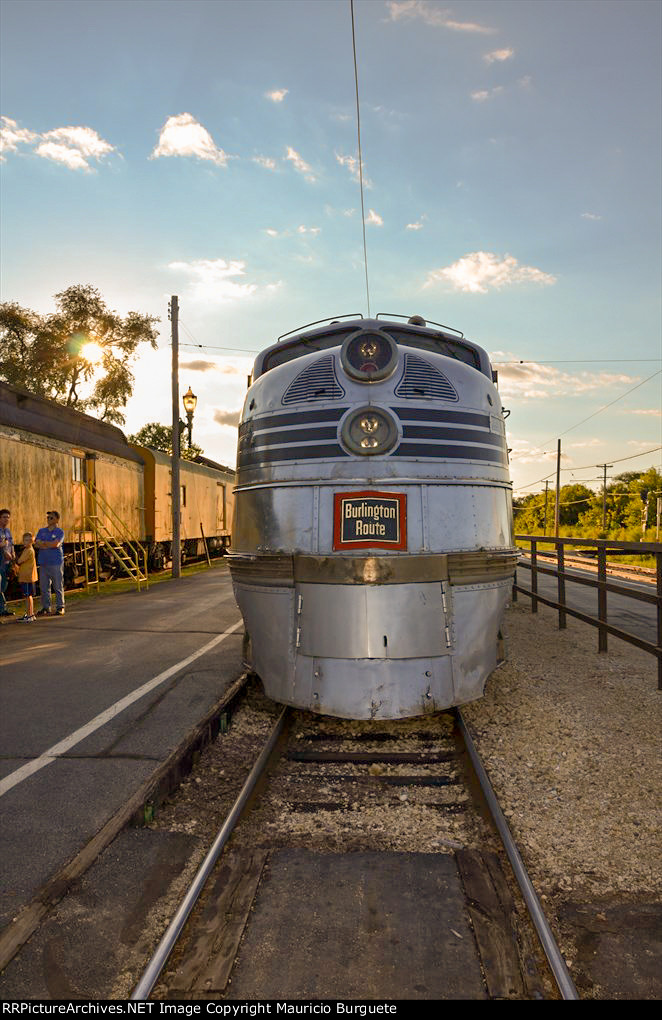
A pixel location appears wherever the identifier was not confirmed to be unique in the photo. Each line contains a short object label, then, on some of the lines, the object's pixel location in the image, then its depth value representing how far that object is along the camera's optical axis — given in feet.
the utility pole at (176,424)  60.18
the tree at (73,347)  121.19
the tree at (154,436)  291.83
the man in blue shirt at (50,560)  33.35
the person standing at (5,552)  31.78
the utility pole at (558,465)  174.04
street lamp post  61.98
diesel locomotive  14.28
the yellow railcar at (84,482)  40.06
